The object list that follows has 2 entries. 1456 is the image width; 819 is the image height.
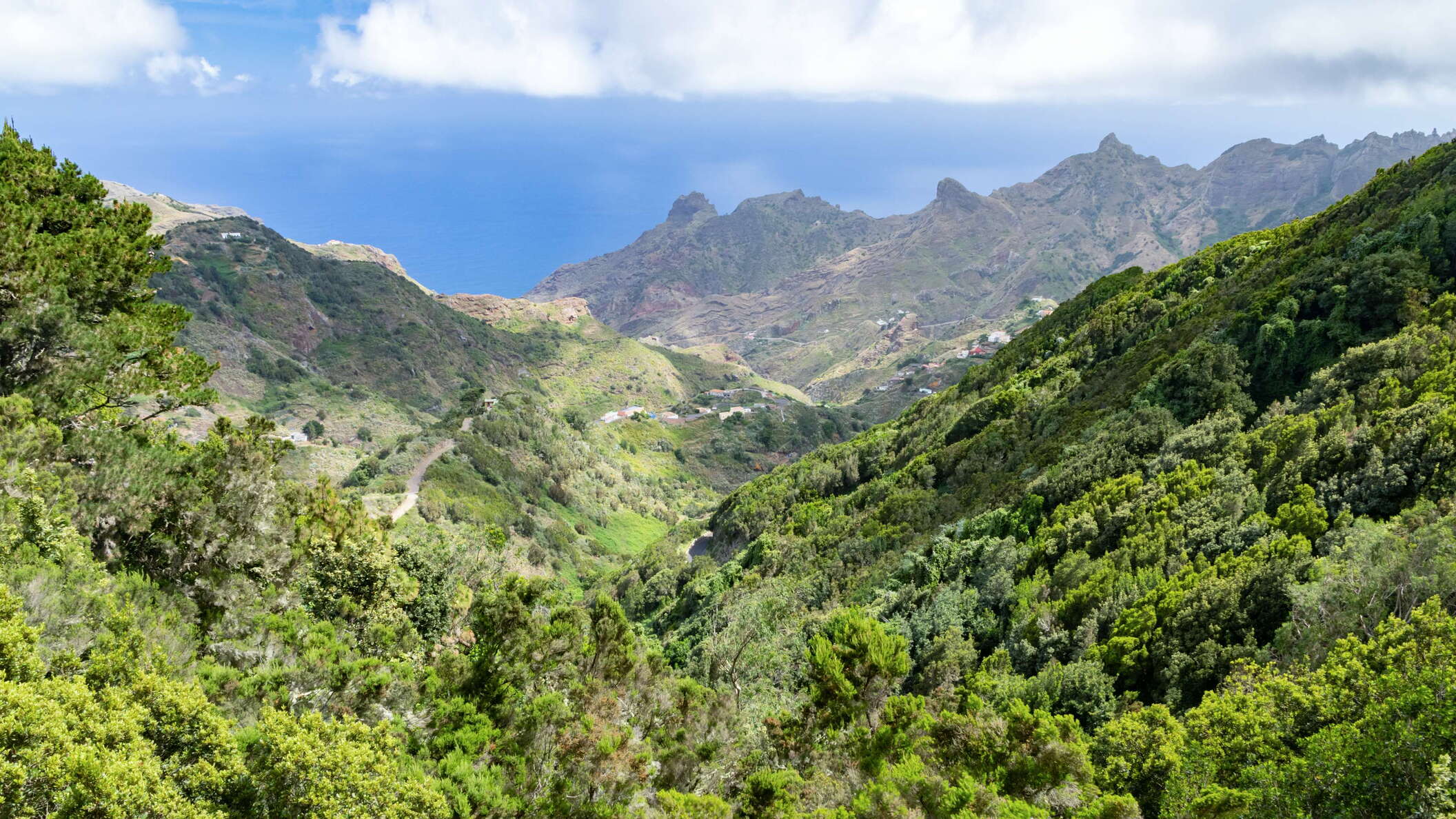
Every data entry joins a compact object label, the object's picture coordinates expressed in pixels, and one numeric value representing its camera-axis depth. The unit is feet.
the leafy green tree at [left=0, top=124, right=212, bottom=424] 58.95
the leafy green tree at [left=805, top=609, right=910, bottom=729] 67.67
